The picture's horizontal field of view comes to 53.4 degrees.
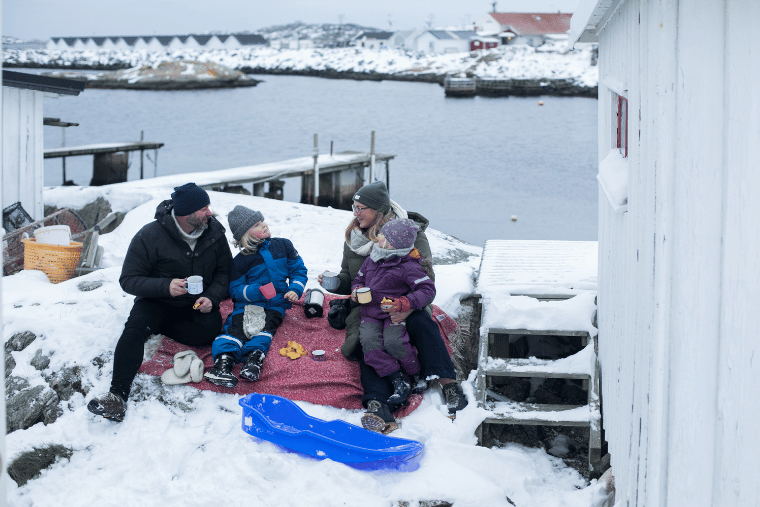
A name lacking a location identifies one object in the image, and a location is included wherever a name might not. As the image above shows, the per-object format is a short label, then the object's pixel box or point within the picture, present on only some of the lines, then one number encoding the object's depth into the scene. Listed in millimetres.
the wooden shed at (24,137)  8961
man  4734
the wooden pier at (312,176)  15695
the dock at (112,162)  21955
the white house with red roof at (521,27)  100362
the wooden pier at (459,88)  68125
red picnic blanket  4734
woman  4617
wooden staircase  4664
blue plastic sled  4082
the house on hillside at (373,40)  126562
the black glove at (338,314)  5410
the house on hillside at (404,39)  116375
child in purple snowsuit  4734
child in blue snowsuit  4957
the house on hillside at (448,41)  105312
